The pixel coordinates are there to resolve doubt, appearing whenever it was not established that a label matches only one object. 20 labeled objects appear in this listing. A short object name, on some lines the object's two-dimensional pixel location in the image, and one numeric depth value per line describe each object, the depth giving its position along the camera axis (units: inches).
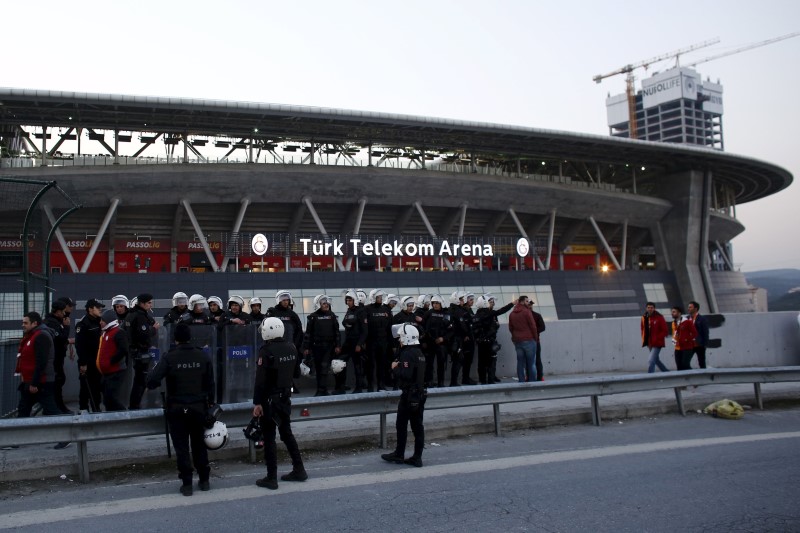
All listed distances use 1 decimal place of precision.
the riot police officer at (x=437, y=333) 481.7
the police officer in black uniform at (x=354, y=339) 468.1
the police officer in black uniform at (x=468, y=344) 505.7
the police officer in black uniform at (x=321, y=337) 465.7
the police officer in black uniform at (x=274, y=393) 260.8
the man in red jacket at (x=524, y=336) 486.0
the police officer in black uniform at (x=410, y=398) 290.2
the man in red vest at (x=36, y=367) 321.7
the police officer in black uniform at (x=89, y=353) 361.7
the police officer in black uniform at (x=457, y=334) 494.3
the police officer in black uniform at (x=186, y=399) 250.7
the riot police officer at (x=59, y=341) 356.8
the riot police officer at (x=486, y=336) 515.5
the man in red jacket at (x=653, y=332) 519.2
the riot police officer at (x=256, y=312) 454.0
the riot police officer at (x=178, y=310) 421.7
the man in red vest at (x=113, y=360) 345.7
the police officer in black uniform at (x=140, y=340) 380.8
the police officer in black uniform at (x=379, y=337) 477.4
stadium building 1411.2
